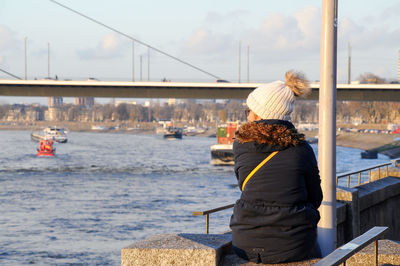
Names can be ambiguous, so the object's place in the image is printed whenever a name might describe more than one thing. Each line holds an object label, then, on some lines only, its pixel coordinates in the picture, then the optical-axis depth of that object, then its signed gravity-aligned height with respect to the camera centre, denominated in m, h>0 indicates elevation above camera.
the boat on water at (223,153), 70.25 -4.11
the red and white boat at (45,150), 80.12 -4.45
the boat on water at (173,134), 145.62 -4.51
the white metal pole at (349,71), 57.55 +3.89
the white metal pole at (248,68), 67.31 +4.35
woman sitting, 4.26 -0.48
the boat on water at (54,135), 124.19 -4.16
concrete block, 4.63 -0.94
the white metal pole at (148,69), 67.51 +4.29
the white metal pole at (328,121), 5.93 -0.06
